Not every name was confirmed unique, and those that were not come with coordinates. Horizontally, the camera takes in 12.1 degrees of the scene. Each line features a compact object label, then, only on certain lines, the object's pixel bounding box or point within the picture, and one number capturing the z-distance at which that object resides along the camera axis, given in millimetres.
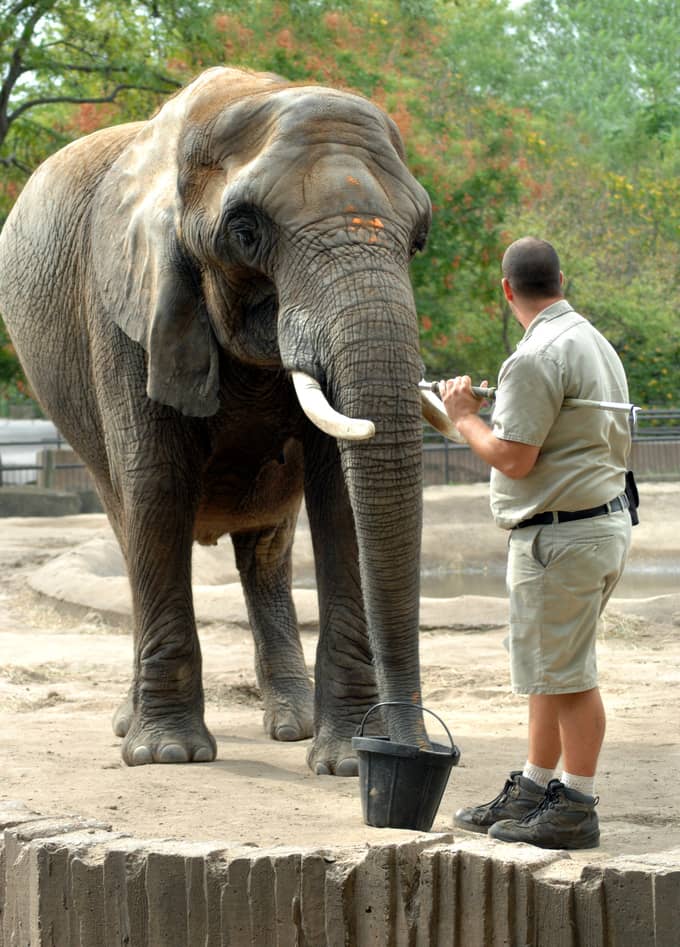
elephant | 10974
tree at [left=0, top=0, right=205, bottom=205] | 40680
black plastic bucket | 10352
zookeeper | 10124
